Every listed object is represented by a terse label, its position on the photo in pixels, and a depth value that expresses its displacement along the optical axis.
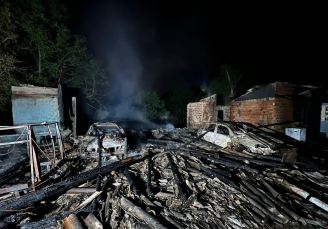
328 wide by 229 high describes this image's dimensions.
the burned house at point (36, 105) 9.08
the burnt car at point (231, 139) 5.79
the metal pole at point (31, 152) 3.66
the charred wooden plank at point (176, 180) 3.58
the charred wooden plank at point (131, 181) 3.75
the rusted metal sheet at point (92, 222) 2.76
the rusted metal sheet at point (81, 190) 3.92
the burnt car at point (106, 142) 6.39
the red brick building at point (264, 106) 7.57
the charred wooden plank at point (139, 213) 2.70
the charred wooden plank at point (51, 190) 3.16
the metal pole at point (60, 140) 5.73
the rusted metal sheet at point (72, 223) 2.70
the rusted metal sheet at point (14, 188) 3.53
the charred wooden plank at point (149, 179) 3.76
